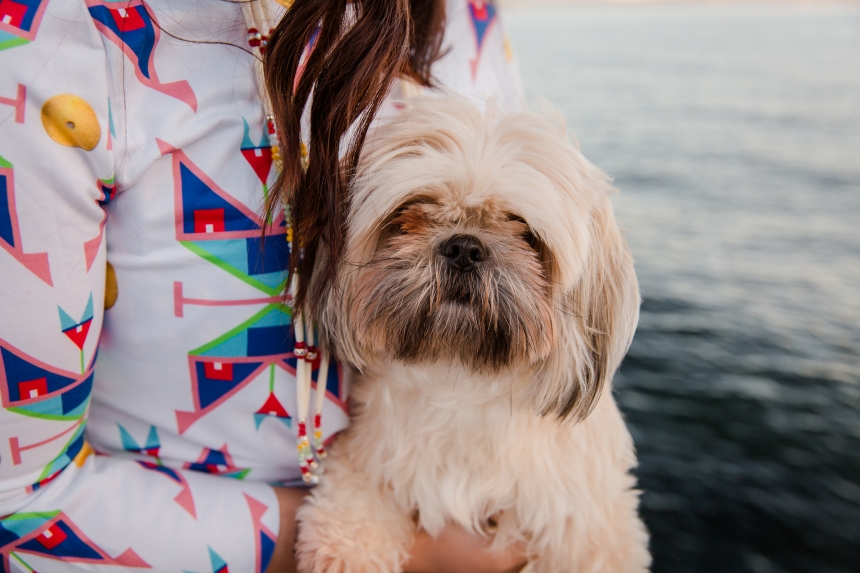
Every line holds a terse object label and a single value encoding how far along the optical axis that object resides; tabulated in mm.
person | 514
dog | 578
